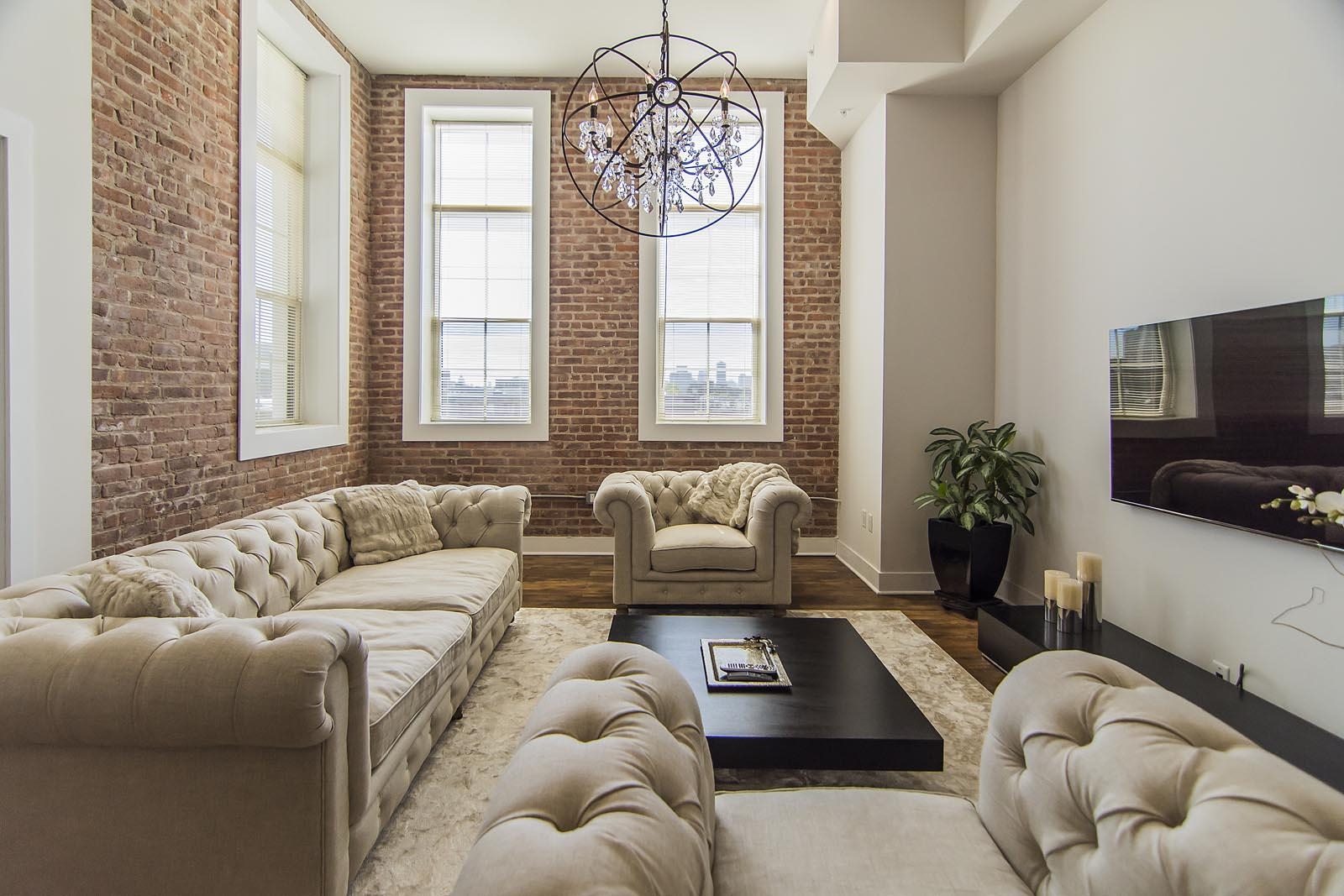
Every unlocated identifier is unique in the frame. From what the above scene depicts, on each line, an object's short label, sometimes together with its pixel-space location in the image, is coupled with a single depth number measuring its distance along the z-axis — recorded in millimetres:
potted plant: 4320
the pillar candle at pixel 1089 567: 3273
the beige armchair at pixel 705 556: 4395
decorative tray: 2574
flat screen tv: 2334
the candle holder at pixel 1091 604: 3320
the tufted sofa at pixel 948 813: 796
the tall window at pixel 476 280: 5961
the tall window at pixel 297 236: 4691
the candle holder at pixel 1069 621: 3283
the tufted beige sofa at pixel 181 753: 1544
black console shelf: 2223
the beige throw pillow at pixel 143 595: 1915
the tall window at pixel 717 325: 5992
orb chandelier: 2826
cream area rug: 2070
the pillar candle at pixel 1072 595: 3271
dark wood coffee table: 2182
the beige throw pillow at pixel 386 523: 3695
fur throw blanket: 4855
